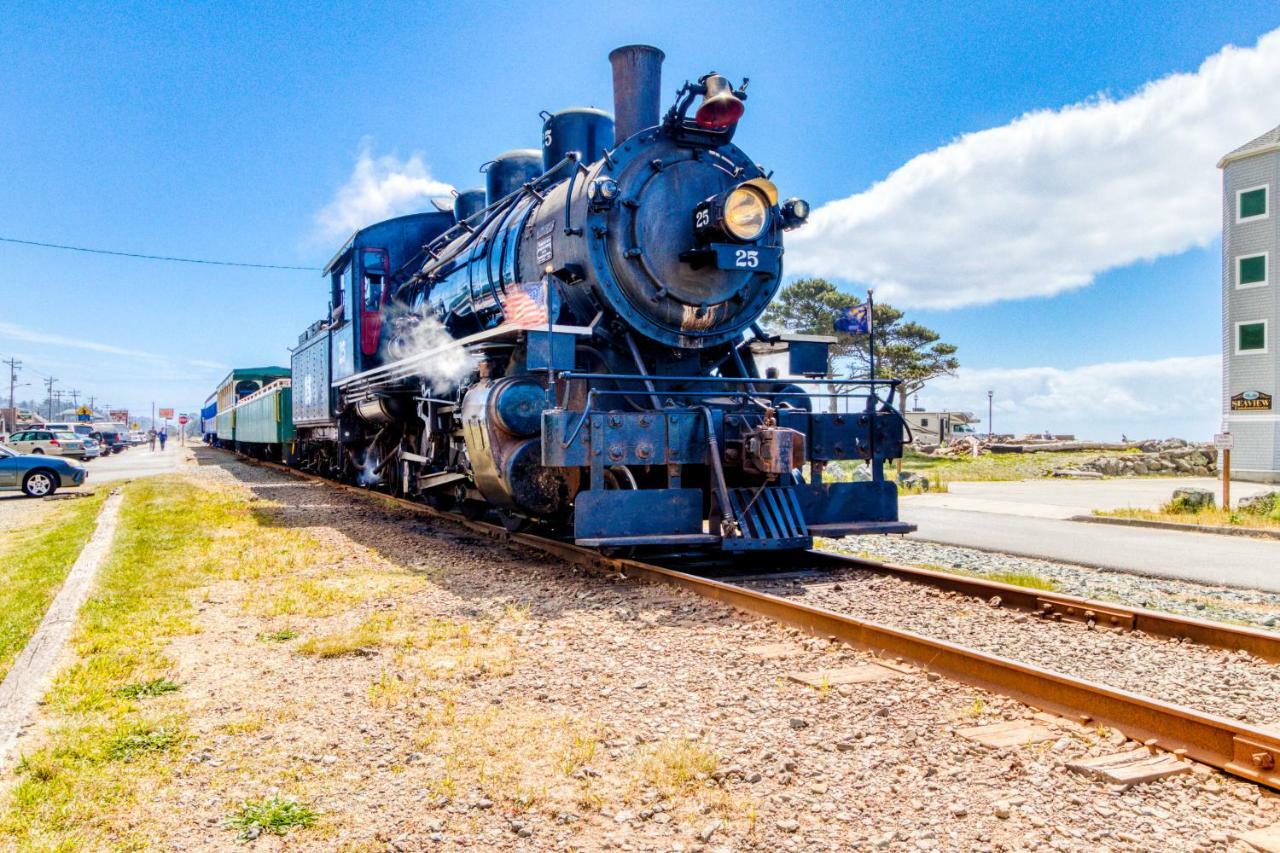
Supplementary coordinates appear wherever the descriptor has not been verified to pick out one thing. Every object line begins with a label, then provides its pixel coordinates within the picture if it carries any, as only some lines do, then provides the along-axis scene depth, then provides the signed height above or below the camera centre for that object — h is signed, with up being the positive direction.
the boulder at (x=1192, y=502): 13.33 -0.78
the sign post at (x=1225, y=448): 13.57 +0.05
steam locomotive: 6.44 +0.71
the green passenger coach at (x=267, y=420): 18.83 +0.53
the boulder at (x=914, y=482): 18.88 -0.75
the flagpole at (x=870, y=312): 8.73 +1.39
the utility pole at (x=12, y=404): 69.31 +2.71
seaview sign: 26.03 +1.46
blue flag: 10.65 +1.54
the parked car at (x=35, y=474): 18.25 -0.75
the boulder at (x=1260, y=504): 12.73 -0.78
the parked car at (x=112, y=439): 50.72 -0.02
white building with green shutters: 26.02 +4.38
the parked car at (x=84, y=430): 41.31 +0.40
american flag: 7.17 +1.19
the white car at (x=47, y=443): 27.88 -0.18
